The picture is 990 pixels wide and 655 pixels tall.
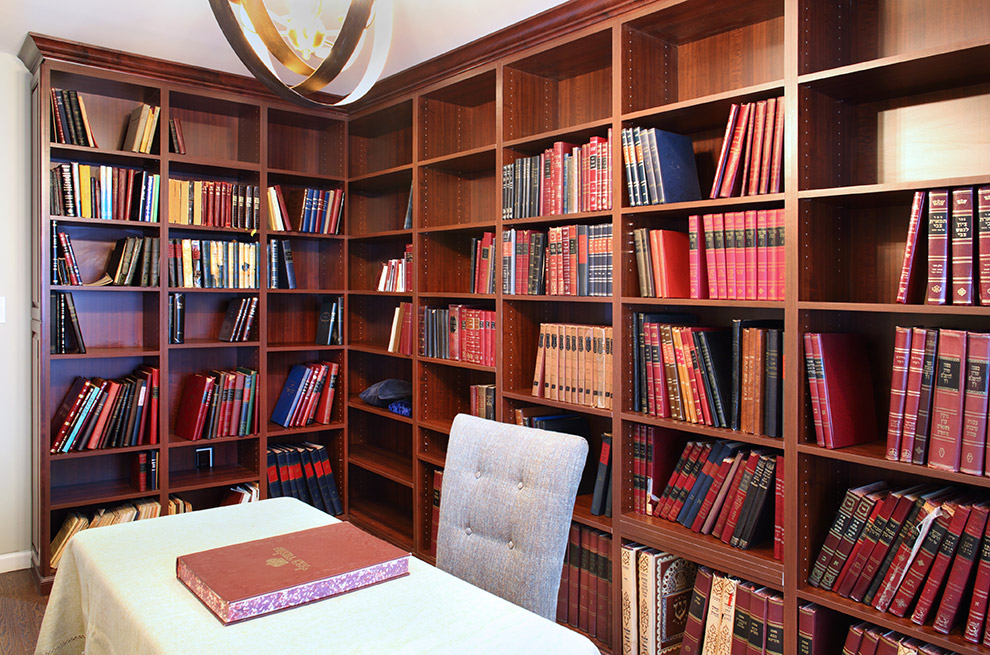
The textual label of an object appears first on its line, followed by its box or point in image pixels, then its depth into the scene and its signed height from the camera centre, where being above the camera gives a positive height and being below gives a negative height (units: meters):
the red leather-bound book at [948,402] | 1.71 -0.19
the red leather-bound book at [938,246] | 1.74 +0.19
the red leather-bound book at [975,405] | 1.67 -0.19
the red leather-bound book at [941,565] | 1.72 -0.59
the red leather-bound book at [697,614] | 2.25 -0.92
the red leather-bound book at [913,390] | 1.79 -0.17
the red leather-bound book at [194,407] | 3.51 -0.45
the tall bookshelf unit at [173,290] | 3.17 +0.13
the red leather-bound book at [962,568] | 1.69 -0.58
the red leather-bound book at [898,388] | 1.81 -0.17
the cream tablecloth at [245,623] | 1.20 -0.54
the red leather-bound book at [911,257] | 1.79 +0.16
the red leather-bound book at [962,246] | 1.70 +0.18
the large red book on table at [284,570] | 1.30 -0.50
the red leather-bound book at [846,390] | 1.96 -0.19
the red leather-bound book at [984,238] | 1.66 +0.20
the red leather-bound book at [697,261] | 2.29 +0.19
